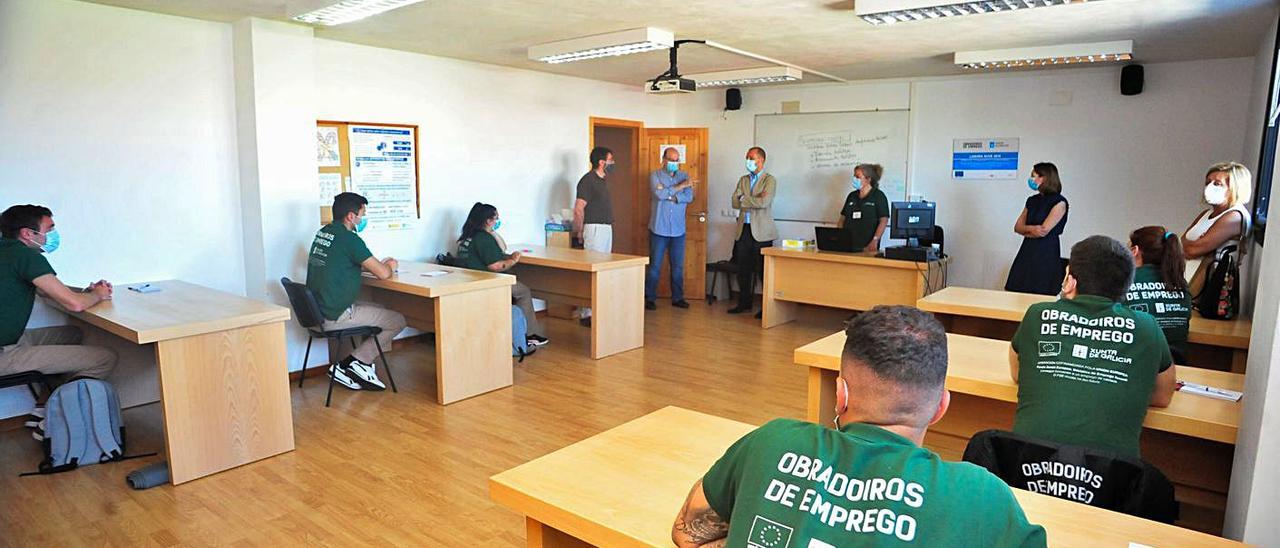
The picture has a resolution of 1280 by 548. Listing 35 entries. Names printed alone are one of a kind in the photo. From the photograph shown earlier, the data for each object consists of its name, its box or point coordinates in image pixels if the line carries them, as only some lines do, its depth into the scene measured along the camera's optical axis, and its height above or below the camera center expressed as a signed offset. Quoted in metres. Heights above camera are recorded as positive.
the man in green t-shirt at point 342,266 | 4.62 -0.58
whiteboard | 7.53 +0.23
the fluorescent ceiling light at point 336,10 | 4.07 +0.90
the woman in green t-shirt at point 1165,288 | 3.32 -0.47
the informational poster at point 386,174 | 5.79 -0.01
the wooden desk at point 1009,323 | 3.43 -0.70
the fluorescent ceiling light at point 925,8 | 3.85 +0.88
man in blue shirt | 7.67 -0.40
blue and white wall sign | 6.88 +0.17
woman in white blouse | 3.82 -0.13
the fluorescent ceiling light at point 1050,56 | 5.23 +0.88
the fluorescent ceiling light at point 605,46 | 4.85 +0.86
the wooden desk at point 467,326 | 4.63 -0.96
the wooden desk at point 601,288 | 5.74 -0.90
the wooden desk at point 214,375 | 3.49 -0.97
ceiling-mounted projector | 5.38 +0.63
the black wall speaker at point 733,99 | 8.28 +0.83
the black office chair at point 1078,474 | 1.79 -0.72
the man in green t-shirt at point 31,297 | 3.57 -0.61
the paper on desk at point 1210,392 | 2.47 -0.69
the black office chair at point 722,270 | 7.78 -1.02
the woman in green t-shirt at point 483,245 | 5.64 -0.54
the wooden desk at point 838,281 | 6.22 -0.89
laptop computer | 6.59 -0.54
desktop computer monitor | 6.27 -0.36
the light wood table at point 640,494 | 1.52 -0.70
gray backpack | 3.66 -1.26
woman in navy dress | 5.70 -0.46
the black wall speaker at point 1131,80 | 6.07 +0.79
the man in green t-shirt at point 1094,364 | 2.18 -0.54
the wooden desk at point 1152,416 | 2.33 -0.87
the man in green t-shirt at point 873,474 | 1.09 -0.44
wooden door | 8.37 -0.06
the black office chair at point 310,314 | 4.51 -0.85
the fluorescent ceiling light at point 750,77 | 6.41 +0.85
